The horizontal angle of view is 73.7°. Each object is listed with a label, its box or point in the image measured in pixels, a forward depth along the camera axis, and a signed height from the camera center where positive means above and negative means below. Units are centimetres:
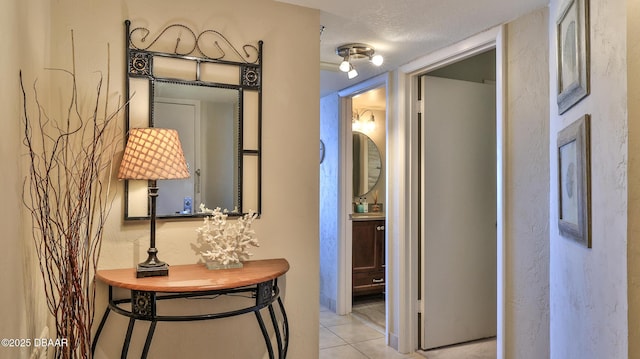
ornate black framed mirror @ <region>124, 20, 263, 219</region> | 197 +42
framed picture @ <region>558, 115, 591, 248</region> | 147 +3
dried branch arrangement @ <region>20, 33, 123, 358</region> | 154 +1
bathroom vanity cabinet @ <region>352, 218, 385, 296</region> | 439 -69
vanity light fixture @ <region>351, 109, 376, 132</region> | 499 +78
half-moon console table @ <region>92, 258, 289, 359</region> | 166 -38
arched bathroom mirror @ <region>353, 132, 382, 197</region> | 496 +30
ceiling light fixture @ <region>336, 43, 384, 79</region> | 287 +94
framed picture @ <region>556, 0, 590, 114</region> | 148 +52
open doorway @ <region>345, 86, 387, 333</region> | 438 -24
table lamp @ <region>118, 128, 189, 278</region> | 176 +11
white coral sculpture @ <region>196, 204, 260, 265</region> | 196 -22
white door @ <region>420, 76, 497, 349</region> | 326 -17
